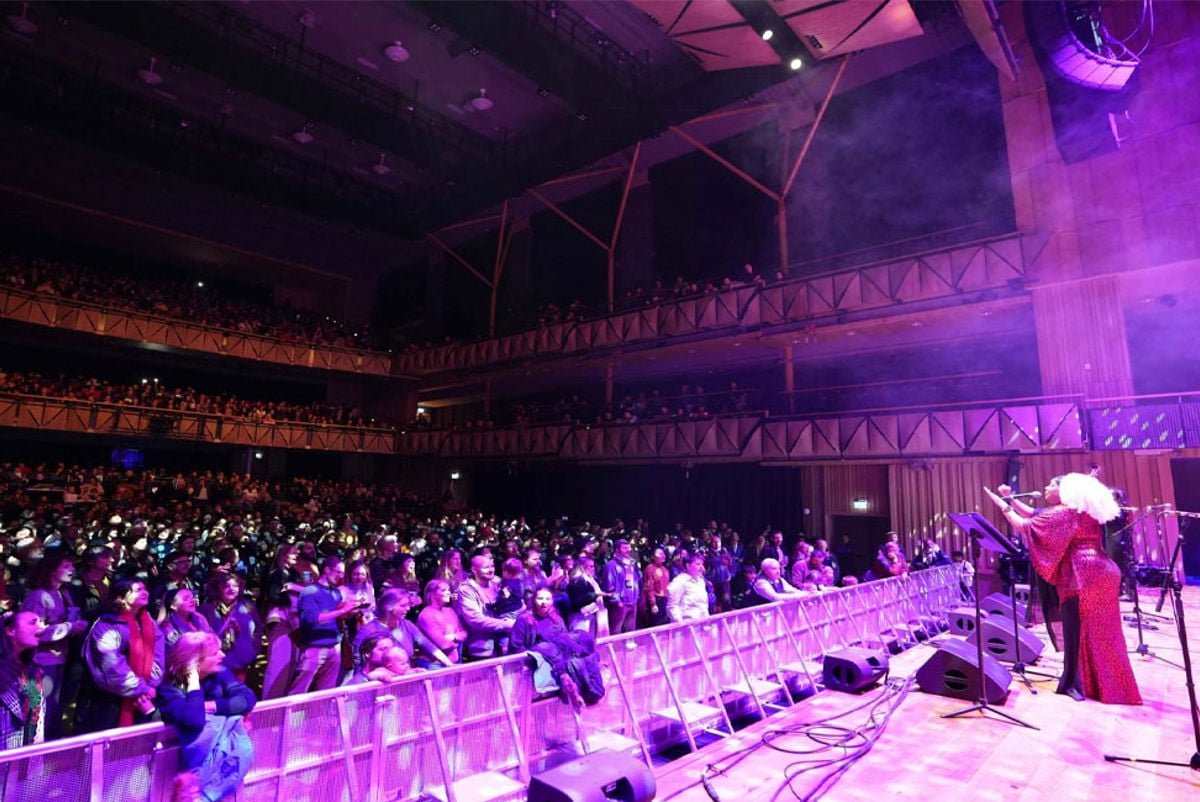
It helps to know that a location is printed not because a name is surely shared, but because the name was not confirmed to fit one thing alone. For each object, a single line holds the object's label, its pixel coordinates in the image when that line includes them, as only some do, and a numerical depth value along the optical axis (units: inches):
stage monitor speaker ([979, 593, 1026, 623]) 303.4
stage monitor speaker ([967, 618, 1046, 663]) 244.6
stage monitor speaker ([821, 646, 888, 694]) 230.7
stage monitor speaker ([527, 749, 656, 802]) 124.9
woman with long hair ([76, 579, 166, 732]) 151.6
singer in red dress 199.3
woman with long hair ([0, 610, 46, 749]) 135.9
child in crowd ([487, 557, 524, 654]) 219.4
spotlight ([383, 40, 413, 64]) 613.9
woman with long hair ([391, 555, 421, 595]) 264.7
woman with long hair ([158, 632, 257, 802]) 115.6
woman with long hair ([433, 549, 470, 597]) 274.0
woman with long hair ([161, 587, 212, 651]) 185.8
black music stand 198.1
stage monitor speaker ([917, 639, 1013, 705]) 204.4
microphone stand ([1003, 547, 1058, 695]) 235.7
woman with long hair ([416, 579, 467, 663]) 199.2
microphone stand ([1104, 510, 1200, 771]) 151.2
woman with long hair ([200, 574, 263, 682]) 205.6
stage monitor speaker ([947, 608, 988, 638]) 295.1
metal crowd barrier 112.2
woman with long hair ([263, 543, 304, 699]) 202.1
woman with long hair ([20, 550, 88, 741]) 170.4
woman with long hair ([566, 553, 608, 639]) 211.5
